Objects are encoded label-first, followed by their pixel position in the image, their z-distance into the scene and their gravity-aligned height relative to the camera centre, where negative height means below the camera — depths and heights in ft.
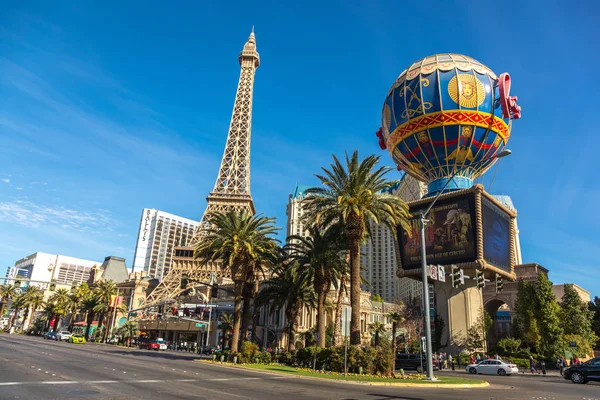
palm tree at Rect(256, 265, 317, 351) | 115.24 +11.59
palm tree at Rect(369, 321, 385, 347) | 167.08 +3.72
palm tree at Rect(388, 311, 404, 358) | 164.73 +7.33
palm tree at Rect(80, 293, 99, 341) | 261.40 +7.89
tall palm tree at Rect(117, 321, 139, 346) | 227.81 -5.56
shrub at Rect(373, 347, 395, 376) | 78.18 -4.88
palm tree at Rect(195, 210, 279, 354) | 112.16 +21.51
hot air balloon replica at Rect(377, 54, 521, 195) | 146.72 +78.57
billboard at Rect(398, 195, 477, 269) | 149.38 +38.62
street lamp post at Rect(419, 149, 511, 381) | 67.45 +4.38
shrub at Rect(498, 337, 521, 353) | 157.79 -0.33
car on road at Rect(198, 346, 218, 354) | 175.91 -9.80
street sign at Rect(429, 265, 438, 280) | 72.78 +11.53
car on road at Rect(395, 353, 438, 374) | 120.11 -6.52
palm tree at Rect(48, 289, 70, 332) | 298.76 +10.58
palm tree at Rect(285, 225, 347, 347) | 108.47 +18.18
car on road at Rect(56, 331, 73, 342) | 222.69 -10.35
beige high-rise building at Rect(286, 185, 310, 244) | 619.34 +152.61
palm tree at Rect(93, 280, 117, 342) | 249.75 +13.95
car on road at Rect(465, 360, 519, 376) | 105.50 -6.16
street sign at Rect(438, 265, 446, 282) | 74.49 +11.56
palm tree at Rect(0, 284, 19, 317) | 301.80 +14.78
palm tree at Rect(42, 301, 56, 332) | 322.20 +2.54
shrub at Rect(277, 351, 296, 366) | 103.14 -6.89
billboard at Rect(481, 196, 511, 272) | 150.10 +39.39
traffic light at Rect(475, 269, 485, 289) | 70.28 +10.28
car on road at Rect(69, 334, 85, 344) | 201.36 -10.37
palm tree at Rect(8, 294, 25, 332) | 334.65 +8.83
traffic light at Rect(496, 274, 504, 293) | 77.86 +10.95
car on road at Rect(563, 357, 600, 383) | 73.46 -3.93
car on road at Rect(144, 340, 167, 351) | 195.93 -10.91
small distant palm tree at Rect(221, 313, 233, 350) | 197.77 +1.13
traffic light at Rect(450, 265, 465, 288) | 69.10 +10.52
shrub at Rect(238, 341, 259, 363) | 103.35 -5.85
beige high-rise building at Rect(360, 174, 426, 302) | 536.83 +95.28
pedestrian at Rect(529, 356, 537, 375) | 117.25 -5.52
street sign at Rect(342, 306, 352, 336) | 69.56 +2.24
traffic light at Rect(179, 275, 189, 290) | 86.21 +8.59
